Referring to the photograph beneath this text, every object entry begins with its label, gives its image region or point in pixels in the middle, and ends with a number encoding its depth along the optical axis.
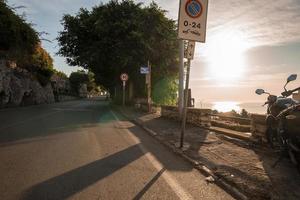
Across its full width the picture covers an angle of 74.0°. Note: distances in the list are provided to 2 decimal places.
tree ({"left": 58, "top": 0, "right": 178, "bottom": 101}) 18.28
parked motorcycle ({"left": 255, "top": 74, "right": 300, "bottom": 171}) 3.66
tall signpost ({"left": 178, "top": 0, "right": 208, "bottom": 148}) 5.34
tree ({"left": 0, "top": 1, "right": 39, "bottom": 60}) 16.51
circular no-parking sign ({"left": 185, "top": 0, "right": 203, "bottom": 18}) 5.37
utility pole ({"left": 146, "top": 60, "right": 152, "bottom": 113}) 14.21
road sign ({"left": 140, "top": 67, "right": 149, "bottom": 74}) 13.64
